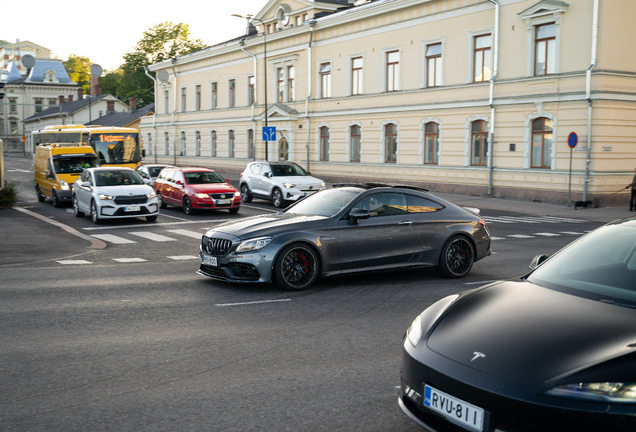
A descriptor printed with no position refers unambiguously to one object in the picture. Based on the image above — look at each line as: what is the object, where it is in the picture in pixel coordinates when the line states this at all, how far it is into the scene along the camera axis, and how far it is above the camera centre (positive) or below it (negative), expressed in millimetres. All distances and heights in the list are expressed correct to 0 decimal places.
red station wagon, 21859 -1279
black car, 3227 -1102
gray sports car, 9039 -1228
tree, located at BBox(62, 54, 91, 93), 128375 +16779
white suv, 24438 -1089
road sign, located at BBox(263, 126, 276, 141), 38531 +1295
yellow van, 24219 -538
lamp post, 40331 +8457
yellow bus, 31531 +408
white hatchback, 19016 -1259
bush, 23328 -1602
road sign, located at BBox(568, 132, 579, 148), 25578 +673
